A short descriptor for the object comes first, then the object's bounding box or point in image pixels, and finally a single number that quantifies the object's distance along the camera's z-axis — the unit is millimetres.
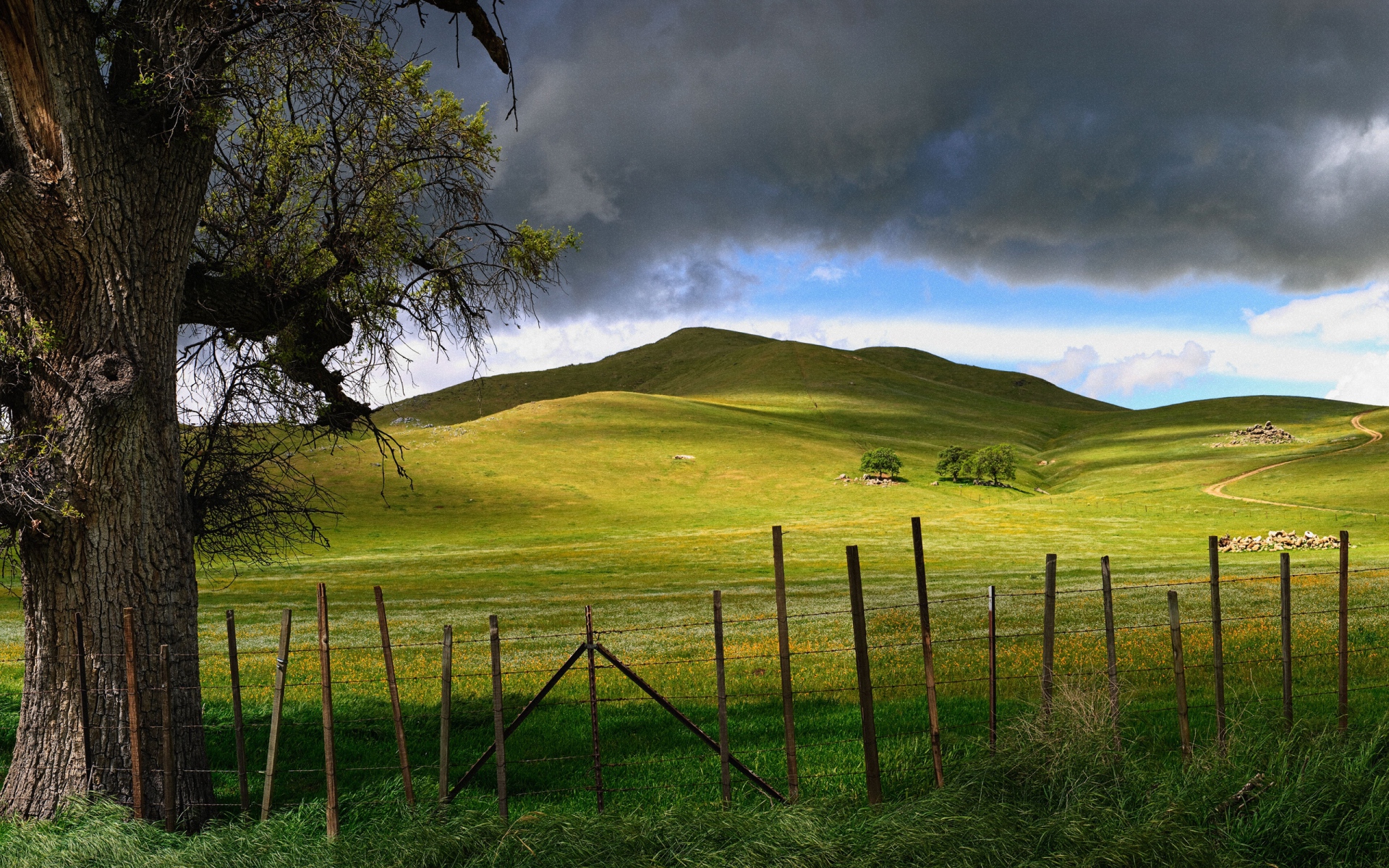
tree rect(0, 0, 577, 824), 9375
